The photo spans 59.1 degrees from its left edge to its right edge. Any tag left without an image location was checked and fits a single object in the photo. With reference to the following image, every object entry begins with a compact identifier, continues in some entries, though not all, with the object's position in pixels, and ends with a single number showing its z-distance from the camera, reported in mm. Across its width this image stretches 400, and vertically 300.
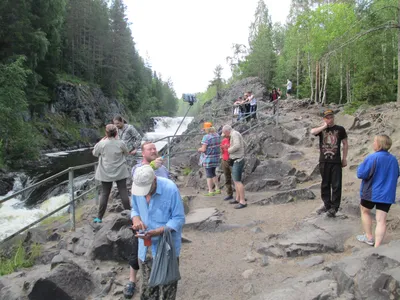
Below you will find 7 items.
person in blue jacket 4453
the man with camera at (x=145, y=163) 3576
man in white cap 3023
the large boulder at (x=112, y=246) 5133
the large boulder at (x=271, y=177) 8982
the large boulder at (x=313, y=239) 4996
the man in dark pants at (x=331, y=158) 5641
